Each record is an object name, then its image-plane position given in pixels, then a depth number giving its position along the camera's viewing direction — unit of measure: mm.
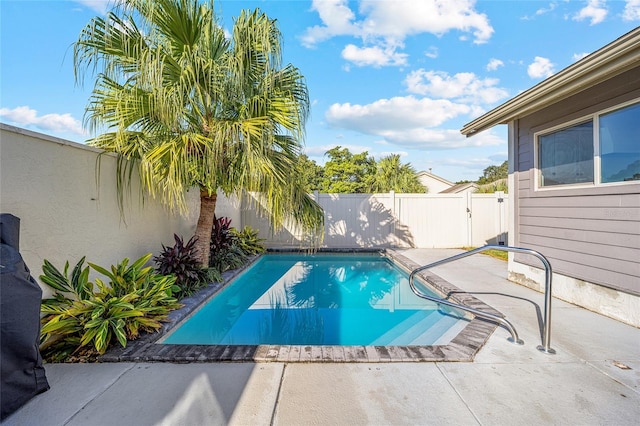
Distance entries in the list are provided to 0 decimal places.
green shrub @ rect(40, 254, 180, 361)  2494
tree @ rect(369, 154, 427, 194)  16781
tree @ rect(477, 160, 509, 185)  40534
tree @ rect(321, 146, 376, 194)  21953
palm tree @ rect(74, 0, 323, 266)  3664
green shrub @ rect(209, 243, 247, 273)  5859
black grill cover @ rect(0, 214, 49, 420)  1711
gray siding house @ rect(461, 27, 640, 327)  3059
